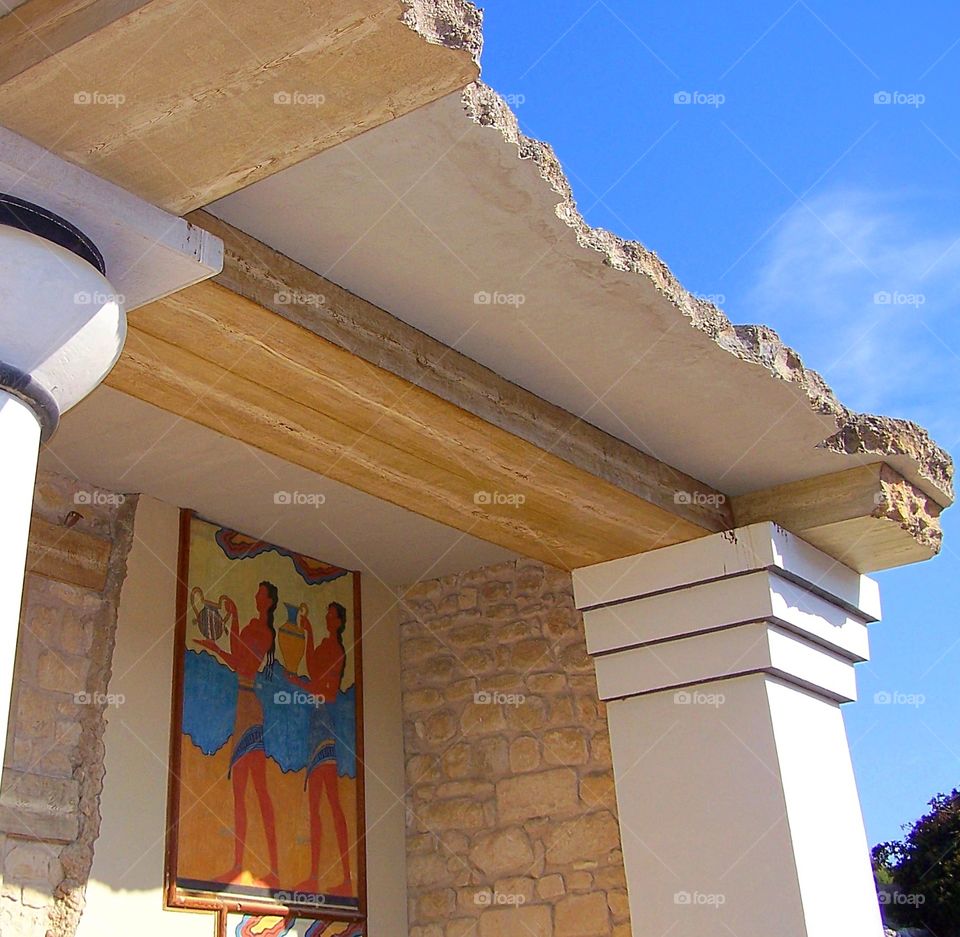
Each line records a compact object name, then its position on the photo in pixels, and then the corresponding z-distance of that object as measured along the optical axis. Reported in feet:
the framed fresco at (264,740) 15.15
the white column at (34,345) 6.94
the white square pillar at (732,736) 13.23
